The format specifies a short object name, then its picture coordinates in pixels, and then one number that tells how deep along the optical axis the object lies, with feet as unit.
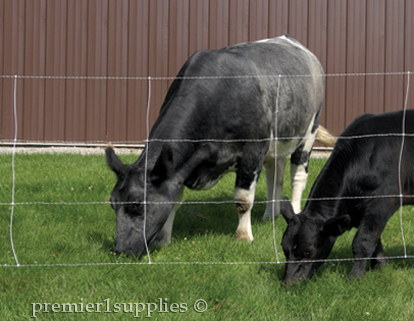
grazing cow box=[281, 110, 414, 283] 27.02
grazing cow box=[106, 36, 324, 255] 30.27
